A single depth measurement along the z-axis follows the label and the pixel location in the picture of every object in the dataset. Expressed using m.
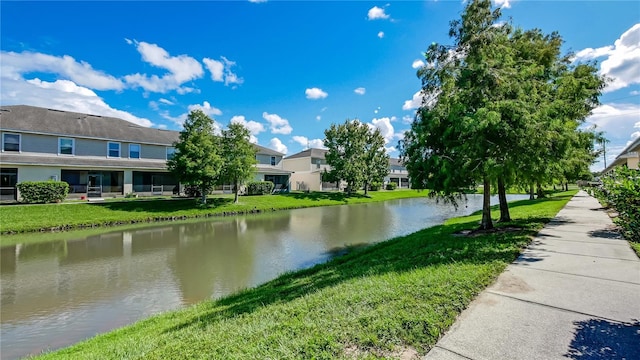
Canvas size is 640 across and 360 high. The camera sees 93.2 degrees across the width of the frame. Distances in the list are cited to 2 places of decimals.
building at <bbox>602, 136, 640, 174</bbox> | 15.28
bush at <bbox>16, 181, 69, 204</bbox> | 19.11
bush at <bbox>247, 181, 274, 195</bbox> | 32.03
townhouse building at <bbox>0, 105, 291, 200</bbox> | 21.27
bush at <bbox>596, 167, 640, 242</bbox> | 3.17
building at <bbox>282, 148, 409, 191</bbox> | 44.66
